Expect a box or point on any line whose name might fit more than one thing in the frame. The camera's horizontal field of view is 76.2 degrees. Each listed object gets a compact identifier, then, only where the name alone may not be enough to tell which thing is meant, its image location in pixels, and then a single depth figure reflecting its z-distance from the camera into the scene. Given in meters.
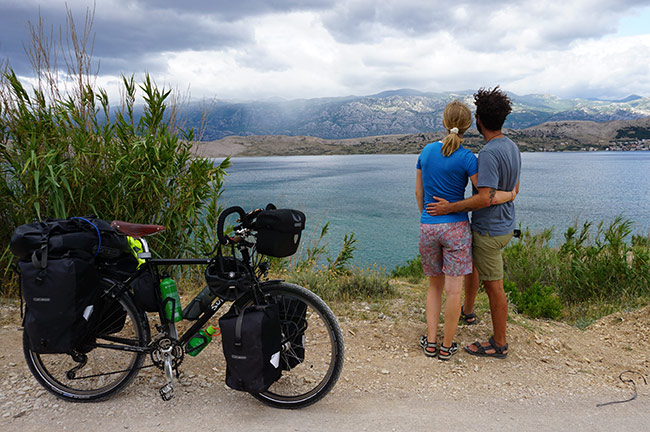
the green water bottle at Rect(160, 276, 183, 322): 2.89
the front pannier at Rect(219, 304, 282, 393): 2.50
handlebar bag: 2.55
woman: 3.35
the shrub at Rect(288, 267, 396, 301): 5.43
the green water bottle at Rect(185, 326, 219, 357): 2.93
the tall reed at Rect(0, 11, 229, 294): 4.57
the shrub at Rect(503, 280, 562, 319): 5.03
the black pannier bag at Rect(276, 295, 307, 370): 2.82
